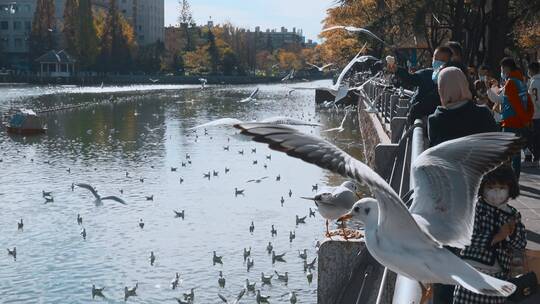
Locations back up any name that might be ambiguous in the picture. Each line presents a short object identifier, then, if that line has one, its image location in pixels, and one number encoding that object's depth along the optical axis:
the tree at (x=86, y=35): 83.88
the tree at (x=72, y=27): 84.50
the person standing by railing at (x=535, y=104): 9.59
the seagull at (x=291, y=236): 14.16
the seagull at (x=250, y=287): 11.39
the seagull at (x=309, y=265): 12.25
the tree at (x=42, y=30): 86.12
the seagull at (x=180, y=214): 16.33
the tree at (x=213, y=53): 98.81
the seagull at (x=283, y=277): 11.92
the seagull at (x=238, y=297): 11.13
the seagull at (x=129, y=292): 11.41
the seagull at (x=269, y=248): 13.49
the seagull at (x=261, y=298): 11.06
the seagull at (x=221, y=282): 11.90
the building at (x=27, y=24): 97.62
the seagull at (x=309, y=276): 11.88
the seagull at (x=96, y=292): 11.51
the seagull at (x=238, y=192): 18.80
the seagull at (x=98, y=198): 16.52
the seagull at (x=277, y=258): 13.03
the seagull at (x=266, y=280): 11.82
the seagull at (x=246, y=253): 13.20
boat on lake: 31.91
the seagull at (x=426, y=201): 3.08
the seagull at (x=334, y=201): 5.09
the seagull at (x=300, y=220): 15.36
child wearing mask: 4.00
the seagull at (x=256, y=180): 20.20
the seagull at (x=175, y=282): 11.83
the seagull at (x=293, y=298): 10.99
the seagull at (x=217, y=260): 12.97
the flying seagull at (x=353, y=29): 11.02
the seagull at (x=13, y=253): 13.42
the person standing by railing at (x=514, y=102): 8.25
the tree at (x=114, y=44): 86.50
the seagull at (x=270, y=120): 3.63
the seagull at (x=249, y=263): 12.76
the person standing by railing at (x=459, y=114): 4.64
